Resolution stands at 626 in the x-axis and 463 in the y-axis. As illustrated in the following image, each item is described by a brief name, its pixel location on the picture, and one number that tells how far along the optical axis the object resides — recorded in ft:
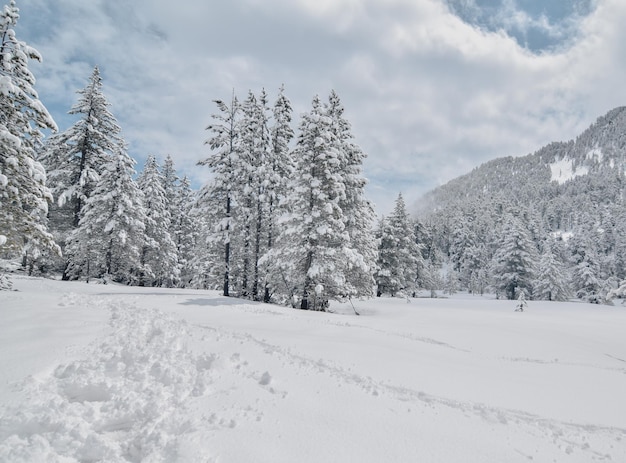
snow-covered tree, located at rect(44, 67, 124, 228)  85.25
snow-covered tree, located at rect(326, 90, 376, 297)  74.08
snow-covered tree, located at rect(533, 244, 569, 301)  160.15
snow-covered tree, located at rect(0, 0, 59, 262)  41.70
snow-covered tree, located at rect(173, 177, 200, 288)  143.13
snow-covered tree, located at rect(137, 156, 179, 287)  115.55
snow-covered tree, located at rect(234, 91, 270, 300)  76.98
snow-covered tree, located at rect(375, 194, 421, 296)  126.62
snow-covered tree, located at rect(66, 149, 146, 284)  87.86
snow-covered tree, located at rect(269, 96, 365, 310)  64.54
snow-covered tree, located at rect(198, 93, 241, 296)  75.46
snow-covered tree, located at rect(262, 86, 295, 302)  77.56
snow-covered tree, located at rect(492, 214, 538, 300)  161.58
